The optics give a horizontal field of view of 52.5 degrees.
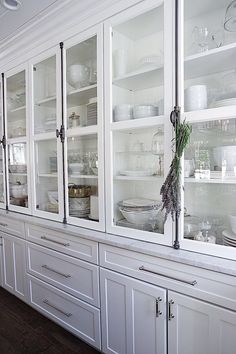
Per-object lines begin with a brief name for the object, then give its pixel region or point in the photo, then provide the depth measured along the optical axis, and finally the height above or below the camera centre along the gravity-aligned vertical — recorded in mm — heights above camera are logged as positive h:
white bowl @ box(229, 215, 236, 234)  1208 -302
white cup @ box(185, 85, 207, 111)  1226 +338
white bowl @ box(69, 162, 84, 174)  1842 -20
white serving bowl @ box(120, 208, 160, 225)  1494 -338
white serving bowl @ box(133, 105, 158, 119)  1413 +317
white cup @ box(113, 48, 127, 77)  1545 +665
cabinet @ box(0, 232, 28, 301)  2164 -952
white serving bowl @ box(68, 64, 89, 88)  1759 +665
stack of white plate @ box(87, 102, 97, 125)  1665 +361
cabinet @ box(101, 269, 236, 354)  1100 -826
